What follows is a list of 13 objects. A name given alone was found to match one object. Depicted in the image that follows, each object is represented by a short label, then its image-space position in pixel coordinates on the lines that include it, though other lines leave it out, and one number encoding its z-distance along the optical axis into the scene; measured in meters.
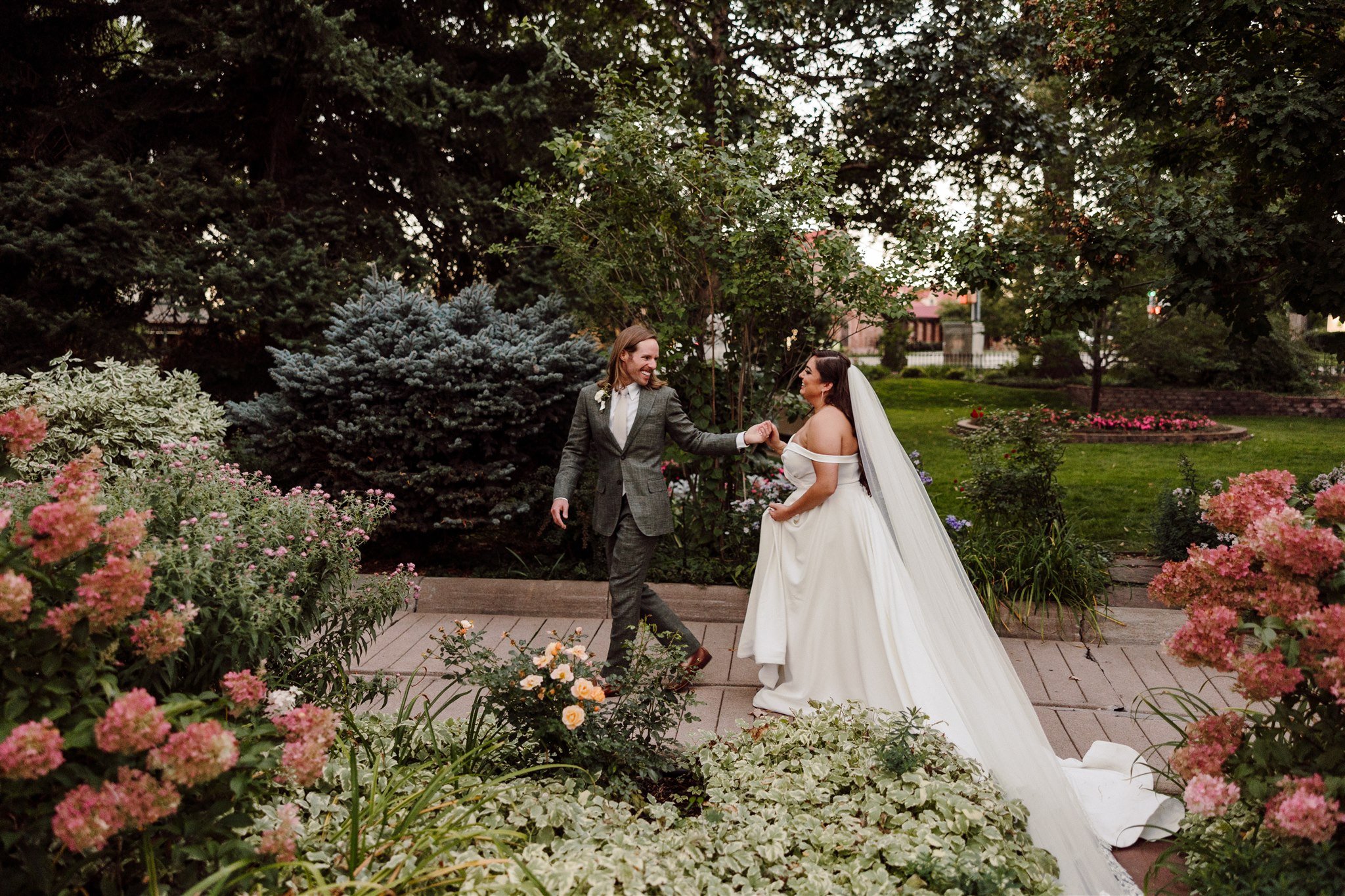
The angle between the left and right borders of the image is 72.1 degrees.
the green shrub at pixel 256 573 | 2.99
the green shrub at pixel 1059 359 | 21.75
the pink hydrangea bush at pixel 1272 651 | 2.38
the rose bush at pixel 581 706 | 3.25
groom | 5.03
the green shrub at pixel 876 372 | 28.94
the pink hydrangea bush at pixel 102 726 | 1.94
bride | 4.01
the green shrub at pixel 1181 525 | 7.11
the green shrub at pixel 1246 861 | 2.48
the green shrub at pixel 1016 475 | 6.62
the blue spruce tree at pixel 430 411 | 6.78
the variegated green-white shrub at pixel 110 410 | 6.48
